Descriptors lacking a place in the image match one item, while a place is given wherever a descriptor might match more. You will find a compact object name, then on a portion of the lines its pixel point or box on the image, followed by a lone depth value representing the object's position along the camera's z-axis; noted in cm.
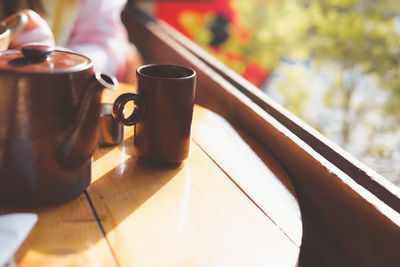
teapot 71
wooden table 72
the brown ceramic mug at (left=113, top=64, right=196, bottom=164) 94
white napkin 64
